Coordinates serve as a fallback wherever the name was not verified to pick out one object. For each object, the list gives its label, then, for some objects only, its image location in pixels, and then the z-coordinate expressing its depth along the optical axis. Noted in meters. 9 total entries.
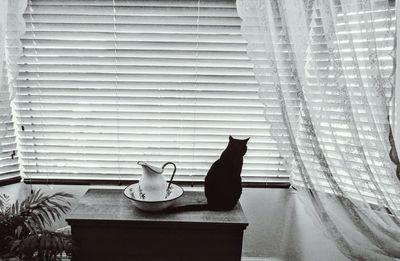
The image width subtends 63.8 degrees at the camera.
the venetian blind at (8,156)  1.46
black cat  1.25
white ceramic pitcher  1.24
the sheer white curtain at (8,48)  1.16
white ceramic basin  1.21
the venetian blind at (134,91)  1.40
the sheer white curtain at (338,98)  1.13
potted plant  1.09
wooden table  1.17
